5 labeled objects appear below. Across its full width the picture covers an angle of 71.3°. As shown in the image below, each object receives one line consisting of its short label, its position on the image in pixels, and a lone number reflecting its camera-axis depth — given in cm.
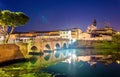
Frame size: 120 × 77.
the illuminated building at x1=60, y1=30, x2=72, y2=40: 5136
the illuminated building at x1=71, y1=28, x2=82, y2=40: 5342
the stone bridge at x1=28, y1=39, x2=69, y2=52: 2798
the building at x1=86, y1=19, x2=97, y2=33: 5797
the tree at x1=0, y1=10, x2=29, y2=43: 2159
